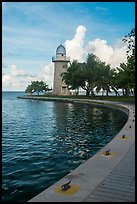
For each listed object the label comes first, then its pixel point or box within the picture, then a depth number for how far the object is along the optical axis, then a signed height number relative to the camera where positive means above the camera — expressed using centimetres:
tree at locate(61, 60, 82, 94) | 8706 +773
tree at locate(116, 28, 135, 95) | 6402 +454
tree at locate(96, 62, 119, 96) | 8706 +706
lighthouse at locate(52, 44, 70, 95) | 10125 +1169
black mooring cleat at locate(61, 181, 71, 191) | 773 -268
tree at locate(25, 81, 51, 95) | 13325 +598
